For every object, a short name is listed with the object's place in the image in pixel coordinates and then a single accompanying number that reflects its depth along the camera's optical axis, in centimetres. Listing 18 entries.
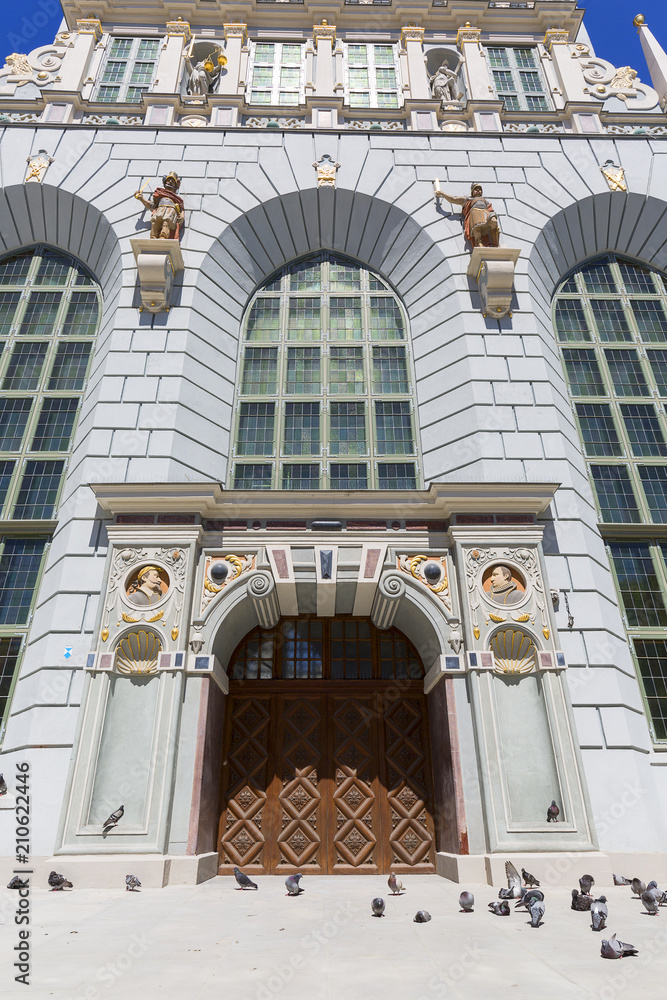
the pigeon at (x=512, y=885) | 838
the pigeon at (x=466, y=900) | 788
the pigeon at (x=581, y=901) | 809
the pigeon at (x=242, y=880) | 996
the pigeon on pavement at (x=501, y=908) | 775
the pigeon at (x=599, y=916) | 687
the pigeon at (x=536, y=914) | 706
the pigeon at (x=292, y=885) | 937
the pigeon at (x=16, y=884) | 935
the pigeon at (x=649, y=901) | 759
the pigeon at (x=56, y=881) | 995
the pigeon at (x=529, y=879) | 941
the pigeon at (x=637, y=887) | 895
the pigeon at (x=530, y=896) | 764
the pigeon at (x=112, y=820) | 1078
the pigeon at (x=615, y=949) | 571
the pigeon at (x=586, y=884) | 834
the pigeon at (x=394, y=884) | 923
